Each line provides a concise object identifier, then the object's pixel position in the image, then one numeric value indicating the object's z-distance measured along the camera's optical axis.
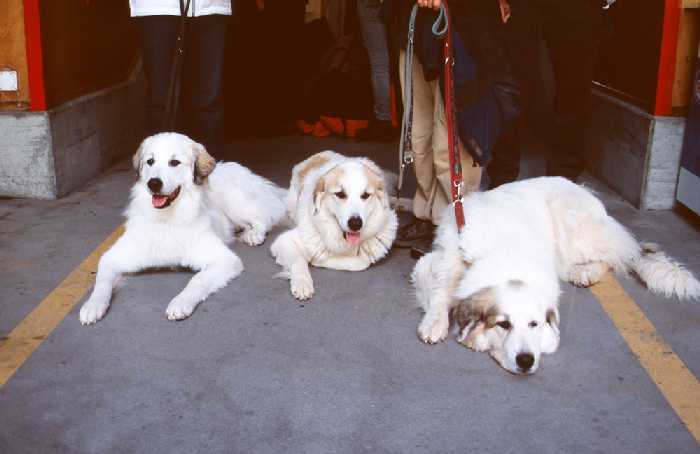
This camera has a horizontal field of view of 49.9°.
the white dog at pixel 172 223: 4.15
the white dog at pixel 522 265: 3.21
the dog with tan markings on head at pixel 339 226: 4.21
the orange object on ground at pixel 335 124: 8.31
